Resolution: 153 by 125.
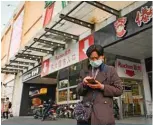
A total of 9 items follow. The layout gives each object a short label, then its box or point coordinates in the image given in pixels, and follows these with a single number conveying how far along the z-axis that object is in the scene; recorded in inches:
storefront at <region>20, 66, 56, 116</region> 554.3
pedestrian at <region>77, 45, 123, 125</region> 58.0
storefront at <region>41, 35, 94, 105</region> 302.0
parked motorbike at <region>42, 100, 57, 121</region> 355.6
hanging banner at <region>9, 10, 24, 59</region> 587.9
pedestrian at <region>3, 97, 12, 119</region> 483.4
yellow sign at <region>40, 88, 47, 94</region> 578.6
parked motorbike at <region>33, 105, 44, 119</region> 402.4
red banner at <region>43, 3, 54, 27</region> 384.8
